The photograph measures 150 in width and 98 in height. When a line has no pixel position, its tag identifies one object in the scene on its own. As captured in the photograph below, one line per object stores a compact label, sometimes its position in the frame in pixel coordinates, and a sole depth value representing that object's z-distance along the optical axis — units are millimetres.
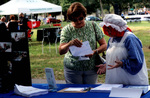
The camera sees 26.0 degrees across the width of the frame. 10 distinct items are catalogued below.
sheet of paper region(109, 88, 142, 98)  3088
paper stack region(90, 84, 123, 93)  3410
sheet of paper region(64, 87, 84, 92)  3604
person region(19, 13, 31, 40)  20358
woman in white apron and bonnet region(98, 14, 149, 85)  3590
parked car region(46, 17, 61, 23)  60312
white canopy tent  17953
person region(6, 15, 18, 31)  15102
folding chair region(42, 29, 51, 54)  16000
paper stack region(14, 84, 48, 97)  3448
